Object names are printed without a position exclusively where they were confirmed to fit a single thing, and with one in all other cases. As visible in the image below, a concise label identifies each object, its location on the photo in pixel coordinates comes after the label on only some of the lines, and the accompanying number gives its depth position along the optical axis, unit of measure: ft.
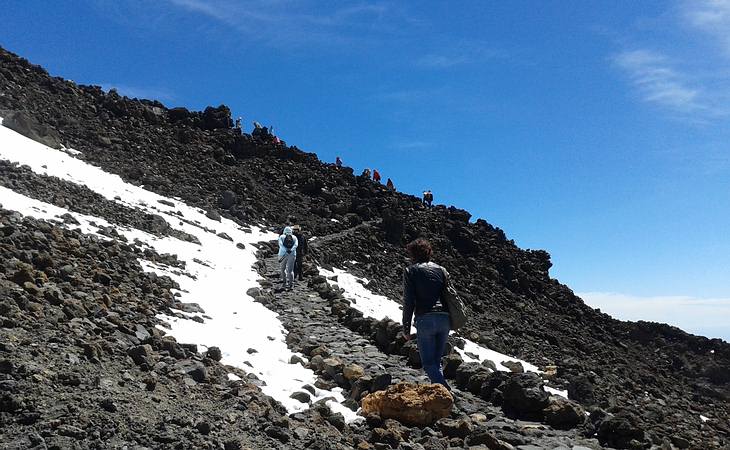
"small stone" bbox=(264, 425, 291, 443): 17.90
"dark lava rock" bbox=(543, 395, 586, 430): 23.20
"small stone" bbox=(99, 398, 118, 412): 15.39
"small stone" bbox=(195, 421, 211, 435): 16.12
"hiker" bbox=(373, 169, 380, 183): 160.04
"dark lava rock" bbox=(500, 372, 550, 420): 24.13
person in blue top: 56.54
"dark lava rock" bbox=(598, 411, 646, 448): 20.95
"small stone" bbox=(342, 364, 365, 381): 27.96
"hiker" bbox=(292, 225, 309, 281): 64.74
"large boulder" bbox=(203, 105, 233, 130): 149.16
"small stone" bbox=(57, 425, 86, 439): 13.53
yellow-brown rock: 21.75
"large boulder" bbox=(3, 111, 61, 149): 76.33
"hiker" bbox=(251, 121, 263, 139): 154.49
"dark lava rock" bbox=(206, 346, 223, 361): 26.14
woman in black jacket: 22.72
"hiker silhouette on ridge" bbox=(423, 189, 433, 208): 157.79
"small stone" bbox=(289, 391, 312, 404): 24.31
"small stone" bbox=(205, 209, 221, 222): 86.72
